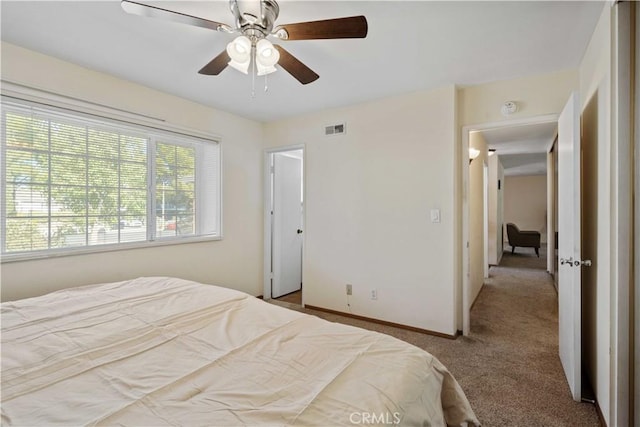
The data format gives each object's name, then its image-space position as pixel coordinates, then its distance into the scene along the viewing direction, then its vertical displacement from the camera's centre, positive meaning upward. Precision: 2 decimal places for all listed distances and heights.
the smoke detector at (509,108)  2.68 +0.96
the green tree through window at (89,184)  2.19 +0.27
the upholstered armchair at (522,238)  7.54 -0.65
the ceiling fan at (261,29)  1.42 +0.96
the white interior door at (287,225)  4.22 -0.16
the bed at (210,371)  0.86 -0.57
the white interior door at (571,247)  1.92 -0.24
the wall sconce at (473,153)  3.86 +0.81
